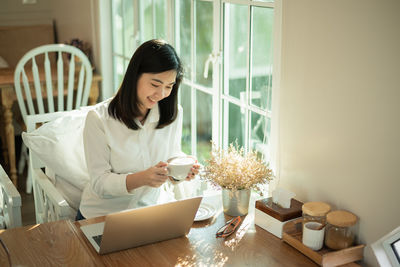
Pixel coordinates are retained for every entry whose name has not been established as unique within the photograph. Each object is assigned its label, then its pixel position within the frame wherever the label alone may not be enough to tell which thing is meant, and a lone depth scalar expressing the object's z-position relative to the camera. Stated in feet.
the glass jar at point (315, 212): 4.83
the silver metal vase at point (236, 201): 5.56
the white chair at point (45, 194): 6.09
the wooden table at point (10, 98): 10.79
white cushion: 6.88
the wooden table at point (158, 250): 4.64
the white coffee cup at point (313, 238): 4.73
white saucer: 5.51
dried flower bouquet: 5.53
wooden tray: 4.59
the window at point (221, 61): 6.28
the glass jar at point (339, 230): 4.68
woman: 5.71
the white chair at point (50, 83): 9.91
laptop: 4.64
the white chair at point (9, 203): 5.89
